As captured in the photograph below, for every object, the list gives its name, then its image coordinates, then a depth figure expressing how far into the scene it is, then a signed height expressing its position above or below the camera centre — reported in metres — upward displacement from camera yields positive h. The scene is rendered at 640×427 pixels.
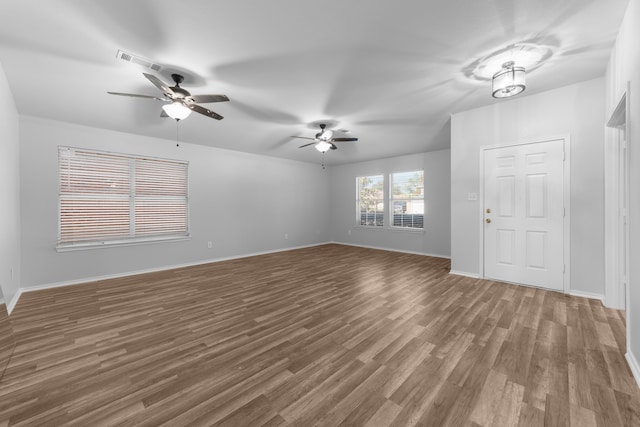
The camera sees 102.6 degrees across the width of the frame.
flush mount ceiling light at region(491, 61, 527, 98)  2.71 +1.43
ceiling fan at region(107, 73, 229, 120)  2.69 +1.22
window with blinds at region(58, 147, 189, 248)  4.28 +0.25
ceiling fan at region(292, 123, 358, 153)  4.34 +1.28
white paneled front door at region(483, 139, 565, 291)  3.47 -0.02
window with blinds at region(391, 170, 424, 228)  6.82 +0.38
